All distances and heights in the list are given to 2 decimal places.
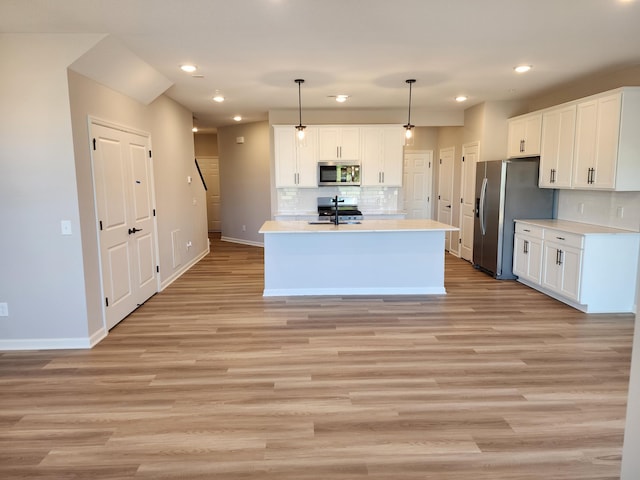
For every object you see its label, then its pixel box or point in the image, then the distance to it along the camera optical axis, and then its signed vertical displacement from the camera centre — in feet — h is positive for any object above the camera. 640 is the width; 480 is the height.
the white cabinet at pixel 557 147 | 16.14 +1.59
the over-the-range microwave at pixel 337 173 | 22.56 +0.77
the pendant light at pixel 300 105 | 16.30 +4.32
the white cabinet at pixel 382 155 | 22.65 +1.77
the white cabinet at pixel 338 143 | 22.53 +2.45
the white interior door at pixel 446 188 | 25.95 -0.15
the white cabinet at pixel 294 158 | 22.44 +1.63
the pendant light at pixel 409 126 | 16.40 +2.54
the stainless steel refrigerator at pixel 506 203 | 18.61 -0.83
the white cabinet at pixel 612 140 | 13.67 +1.56
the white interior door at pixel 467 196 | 22.65 -0.62
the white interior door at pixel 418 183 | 27.96 +0.20
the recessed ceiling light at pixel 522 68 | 14.40 +4.23
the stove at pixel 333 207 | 22.72 -1.19
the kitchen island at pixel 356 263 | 16.93 -3.22
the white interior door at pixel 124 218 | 12.85 -1.06
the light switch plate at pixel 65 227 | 11.28 -1.05
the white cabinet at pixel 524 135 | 18.24 +2.37
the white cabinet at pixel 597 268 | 14.29 -3.01
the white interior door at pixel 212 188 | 37.58 -0.01
